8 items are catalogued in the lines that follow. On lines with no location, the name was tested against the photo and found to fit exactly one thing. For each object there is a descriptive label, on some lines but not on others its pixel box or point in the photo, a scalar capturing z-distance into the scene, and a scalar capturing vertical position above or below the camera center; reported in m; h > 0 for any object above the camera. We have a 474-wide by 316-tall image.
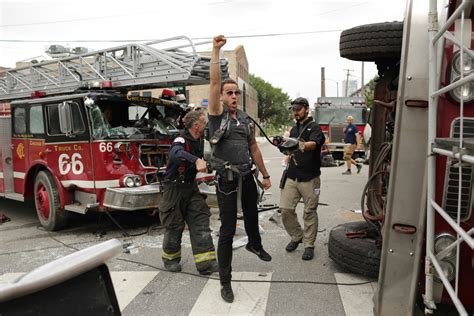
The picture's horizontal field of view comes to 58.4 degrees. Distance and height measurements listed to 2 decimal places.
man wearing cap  4.85 -0.61
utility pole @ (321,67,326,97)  51.77 +4.82
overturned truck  2.54 -0.32
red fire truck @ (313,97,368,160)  18.89 +0.38
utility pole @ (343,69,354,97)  64.25 +6.34
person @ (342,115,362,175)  13.65 -0.62
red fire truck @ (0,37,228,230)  5.99 -0.13
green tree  85.56 +3.96
